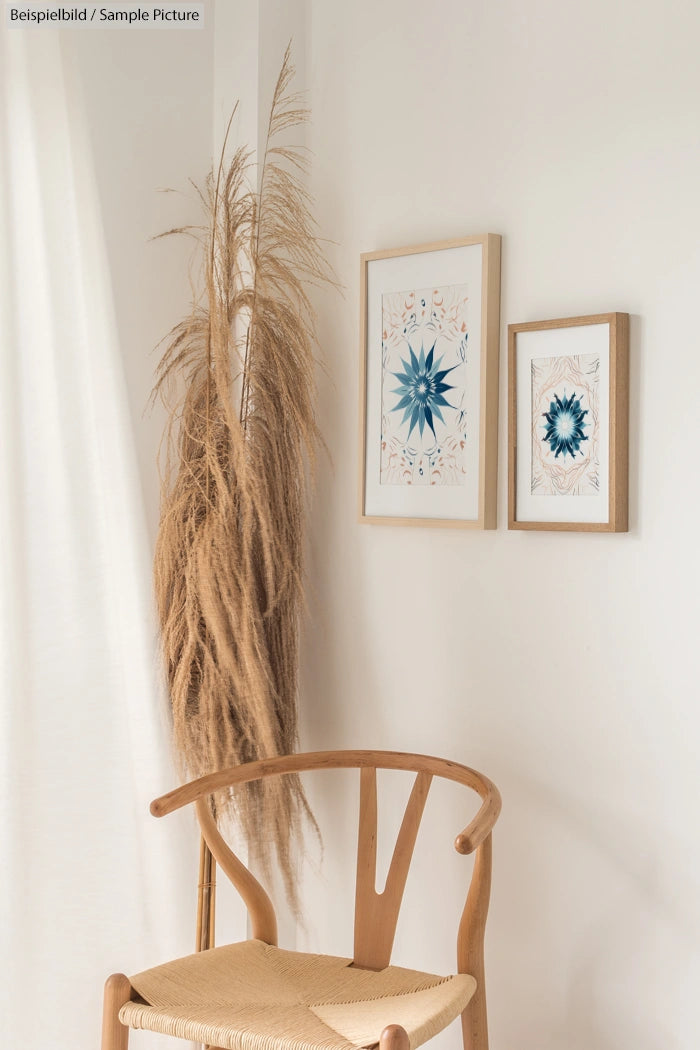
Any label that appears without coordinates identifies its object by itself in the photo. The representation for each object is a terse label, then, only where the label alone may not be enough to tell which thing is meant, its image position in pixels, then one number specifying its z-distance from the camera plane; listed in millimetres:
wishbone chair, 1630
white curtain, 1929
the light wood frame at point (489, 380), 2004
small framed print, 1825
